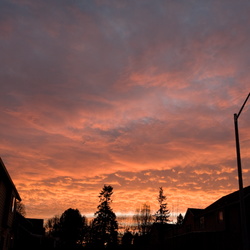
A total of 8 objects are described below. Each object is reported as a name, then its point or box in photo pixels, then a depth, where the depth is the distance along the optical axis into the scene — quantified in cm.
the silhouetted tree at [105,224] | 8369
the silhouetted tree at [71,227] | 9212
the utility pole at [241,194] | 1493
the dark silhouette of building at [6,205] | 2620
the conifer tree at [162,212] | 9597
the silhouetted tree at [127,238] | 9806
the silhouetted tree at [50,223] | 13269
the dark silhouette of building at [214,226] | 2852
